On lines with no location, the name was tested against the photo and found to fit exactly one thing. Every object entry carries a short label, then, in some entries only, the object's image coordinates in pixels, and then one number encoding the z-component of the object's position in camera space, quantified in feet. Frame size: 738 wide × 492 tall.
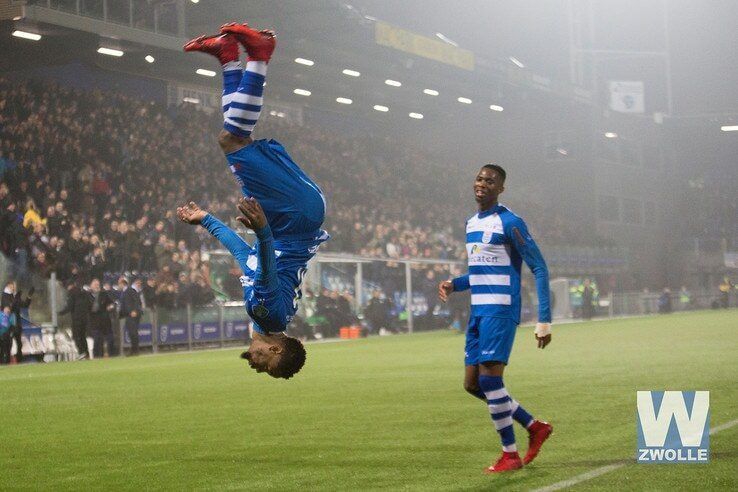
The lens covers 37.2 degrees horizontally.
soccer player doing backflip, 24.81
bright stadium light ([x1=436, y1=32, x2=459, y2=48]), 151.94
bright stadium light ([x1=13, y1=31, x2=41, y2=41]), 100.61
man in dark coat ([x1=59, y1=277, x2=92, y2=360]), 87.30
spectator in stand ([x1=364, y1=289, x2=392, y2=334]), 122.21
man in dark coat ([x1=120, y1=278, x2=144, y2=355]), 91.61
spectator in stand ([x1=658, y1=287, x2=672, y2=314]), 179.31
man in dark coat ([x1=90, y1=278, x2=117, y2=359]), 89.04
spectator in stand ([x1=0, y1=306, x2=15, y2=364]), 82.84
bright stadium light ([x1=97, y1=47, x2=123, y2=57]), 109.92
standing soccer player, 28.14
